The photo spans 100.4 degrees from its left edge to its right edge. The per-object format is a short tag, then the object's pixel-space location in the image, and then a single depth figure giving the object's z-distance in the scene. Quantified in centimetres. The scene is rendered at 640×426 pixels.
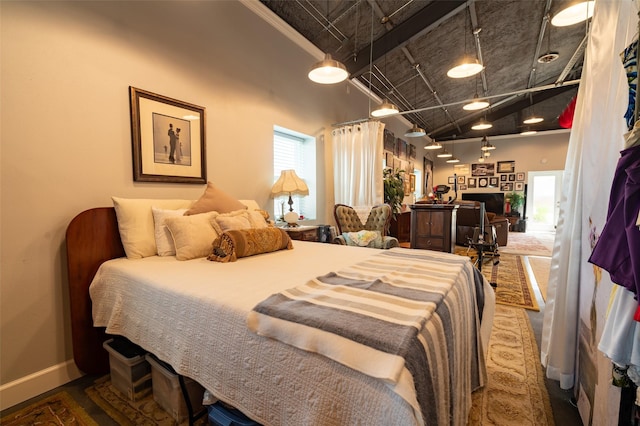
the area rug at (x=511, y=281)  294
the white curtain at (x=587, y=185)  111
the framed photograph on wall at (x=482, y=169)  953
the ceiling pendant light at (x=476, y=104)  409
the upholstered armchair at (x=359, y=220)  388
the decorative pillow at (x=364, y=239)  331
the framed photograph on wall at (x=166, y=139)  208
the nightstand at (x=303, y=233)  309
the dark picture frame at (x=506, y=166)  916
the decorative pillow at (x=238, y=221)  199
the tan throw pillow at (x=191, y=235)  181
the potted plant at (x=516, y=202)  886
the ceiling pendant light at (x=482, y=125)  598
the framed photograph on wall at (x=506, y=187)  920
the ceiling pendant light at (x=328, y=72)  217
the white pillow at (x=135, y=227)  184
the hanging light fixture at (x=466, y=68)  279
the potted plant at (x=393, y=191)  521
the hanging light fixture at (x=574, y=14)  224
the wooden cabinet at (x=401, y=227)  615
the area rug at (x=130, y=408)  140
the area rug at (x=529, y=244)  565
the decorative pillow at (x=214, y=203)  212
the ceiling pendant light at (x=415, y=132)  501
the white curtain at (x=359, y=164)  402
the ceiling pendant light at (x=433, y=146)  710
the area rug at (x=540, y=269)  349
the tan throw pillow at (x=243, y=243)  179
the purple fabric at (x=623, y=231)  71
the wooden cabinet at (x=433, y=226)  379
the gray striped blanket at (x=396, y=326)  71
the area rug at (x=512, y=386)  139
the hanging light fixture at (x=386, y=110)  346
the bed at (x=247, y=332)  74
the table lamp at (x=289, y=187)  318
